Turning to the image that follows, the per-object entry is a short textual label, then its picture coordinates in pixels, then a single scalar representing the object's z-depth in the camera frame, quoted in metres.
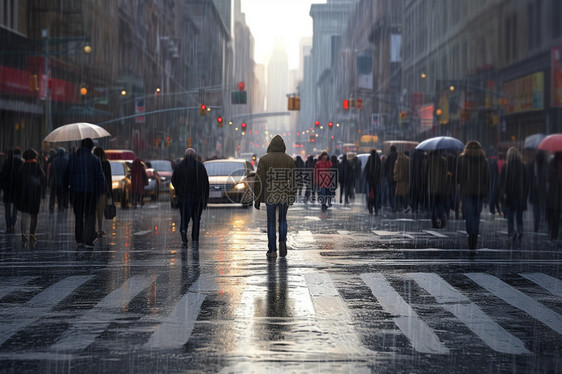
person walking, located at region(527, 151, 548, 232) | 19.81
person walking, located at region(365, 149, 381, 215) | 26.72
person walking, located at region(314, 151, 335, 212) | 29.34
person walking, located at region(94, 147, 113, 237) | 17.86
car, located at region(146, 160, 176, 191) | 38.78
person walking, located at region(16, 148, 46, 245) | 16.52
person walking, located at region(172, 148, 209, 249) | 16.55
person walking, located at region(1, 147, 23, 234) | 17.21
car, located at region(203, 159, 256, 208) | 28.94
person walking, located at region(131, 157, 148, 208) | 30.36
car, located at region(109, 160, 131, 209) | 29.38
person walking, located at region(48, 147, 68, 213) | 26.52
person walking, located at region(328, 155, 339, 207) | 31.12
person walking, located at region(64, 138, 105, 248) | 15.73
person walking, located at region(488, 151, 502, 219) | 25.03
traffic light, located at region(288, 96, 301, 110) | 58.31
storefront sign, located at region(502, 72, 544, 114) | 43.22
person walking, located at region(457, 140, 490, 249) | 15.03
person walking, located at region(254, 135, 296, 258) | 13.96
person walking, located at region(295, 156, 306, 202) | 36.21
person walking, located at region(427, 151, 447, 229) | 20.52
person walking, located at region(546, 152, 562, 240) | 17.30
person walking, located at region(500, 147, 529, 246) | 17.36
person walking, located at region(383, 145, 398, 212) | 27.64
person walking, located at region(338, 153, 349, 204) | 33.66
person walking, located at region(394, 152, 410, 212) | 25.76
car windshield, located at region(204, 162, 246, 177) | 29.48
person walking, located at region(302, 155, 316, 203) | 34.69
